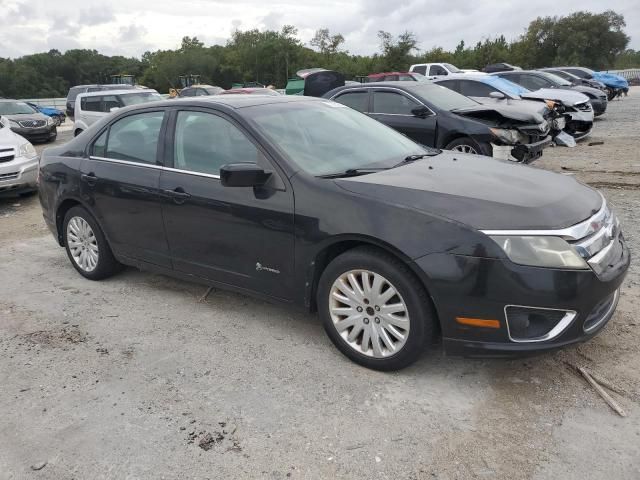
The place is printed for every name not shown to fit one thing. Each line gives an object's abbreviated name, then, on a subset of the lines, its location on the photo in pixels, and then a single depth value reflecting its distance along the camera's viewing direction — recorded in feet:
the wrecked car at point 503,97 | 32.77
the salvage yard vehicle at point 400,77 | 65.44
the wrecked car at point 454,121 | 26.86
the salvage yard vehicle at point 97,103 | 45.88
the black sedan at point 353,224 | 9.25
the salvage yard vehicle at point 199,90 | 75.77
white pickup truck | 77.48
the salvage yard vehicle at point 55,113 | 83.57
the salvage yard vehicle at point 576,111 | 39.81
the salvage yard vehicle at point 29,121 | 57.41
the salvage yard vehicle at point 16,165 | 26.63
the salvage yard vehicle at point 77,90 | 71.50
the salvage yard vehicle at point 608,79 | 74.69
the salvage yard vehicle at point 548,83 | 51.55
